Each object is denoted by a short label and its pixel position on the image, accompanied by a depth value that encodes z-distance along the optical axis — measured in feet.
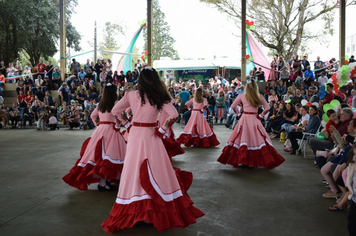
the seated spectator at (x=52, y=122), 49.88
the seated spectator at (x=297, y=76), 52.00
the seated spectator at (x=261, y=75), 59.77
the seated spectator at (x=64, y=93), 58.39
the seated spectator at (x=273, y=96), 47.83
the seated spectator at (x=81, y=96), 57.21
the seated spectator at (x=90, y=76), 63.82
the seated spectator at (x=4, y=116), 52.31
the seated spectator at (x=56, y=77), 64.94
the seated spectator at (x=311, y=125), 26.99
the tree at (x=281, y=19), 74.38
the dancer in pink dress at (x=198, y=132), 32.24
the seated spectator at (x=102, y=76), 62.85
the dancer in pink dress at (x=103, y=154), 17.57
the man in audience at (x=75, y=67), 65.22
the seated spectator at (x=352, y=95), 38.31
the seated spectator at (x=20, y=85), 60.44
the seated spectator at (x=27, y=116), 53.42
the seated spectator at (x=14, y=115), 53.01
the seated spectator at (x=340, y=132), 19.49
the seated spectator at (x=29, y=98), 56.50
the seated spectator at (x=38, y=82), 62.03
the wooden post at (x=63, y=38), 64.75
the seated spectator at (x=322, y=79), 53.26
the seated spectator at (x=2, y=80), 63.39
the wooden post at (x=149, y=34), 55.56
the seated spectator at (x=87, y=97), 57.55
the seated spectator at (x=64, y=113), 53.59
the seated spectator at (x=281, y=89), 51.45
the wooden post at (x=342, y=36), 52.91
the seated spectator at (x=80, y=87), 58.23
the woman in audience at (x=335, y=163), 16.56
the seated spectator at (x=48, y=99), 57.36
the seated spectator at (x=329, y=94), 34.19
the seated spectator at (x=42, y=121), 50.01
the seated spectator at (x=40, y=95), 57.11
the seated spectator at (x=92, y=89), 59.26
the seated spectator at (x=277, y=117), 39.35
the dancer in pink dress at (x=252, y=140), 22.72
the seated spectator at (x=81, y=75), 63.71
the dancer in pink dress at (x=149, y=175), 12.36
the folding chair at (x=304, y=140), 27.96
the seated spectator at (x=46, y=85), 61.23
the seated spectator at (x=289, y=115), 35.99
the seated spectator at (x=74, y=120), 49.80
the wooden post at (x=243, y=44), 58.18
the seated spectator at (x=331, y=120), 20.94
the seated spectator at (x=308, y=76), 51.42
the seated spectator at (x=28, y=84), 59.86
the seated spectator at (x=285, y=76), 53.62
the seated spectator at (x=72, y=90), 59.11
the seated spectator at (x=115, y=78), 61.69
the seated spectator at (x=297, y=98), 42.19
